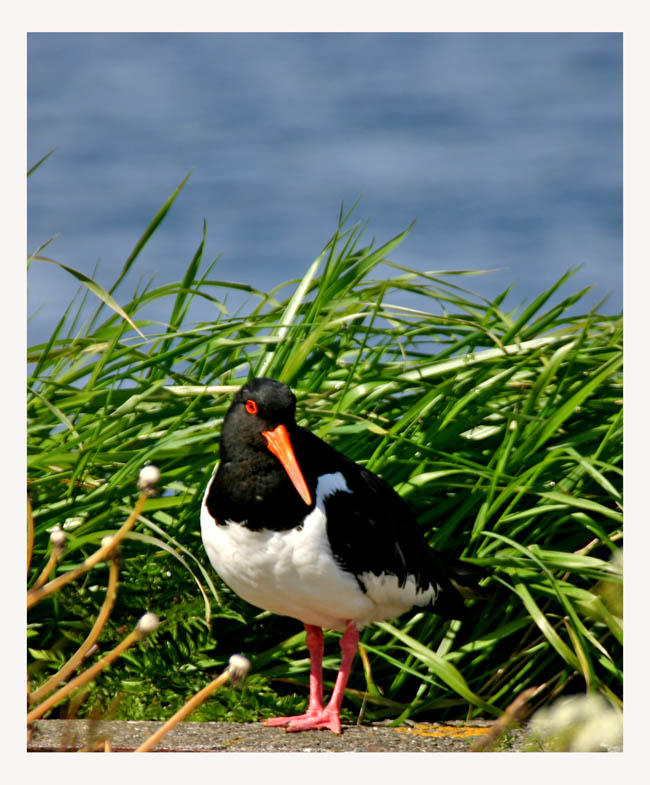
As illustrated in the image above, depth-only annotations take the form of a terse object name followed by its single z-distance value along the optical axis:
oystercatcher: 13.82
